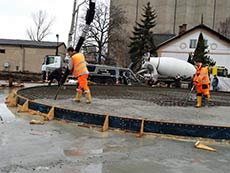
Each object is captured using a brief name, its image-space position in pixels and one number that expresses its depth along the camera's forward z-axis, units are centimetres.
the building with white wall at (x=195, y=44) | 4216
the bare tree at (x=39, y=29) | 7114
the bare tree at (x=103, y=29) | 4266
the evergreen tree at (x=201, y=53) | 3412
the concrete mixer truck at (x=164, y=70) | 2544
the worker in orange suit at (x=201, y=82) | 1044
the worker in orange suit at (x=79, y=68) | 966
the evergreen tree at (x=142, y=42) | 4088
